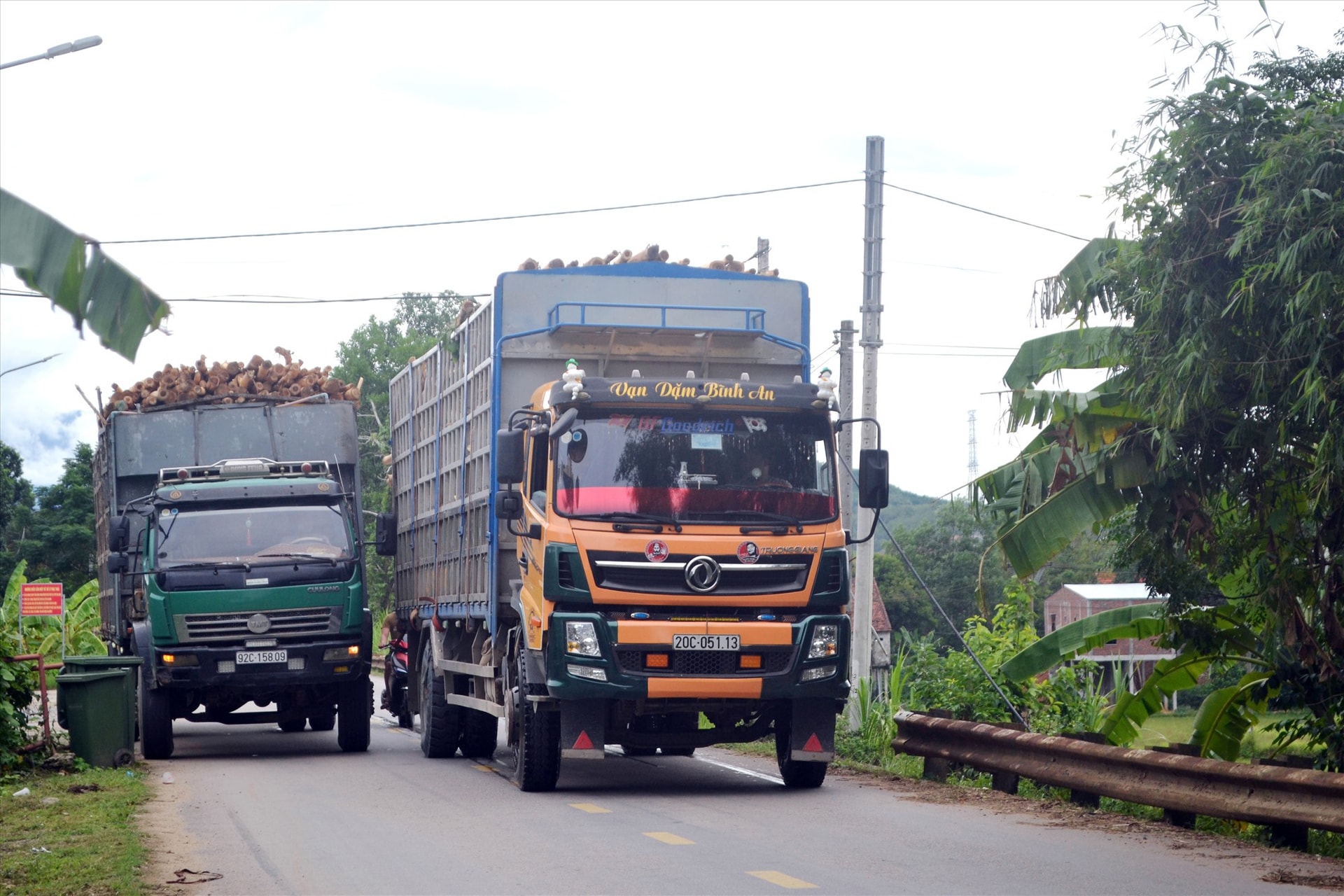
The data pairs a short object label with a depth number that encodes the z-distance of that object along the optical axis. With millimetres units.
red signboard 25812
